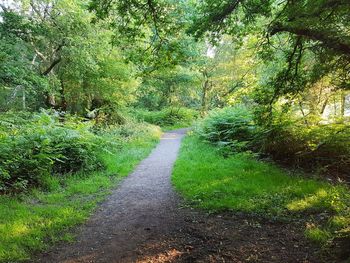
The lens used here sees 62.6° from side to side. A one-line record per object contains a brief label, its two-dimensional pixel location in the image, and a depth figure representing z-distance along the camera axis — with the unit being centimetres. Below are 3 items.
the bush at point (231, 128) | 1154
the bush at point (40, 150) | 720
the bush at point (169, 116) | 2977
